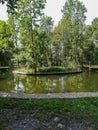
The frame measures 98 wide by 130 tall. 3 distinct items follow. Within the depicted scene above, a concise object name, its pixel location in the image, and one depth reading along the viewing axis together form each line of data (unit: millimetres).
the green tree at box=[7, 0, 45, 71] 13513
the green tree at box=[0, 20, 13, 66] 16786
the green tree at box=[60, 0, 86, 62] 17856
